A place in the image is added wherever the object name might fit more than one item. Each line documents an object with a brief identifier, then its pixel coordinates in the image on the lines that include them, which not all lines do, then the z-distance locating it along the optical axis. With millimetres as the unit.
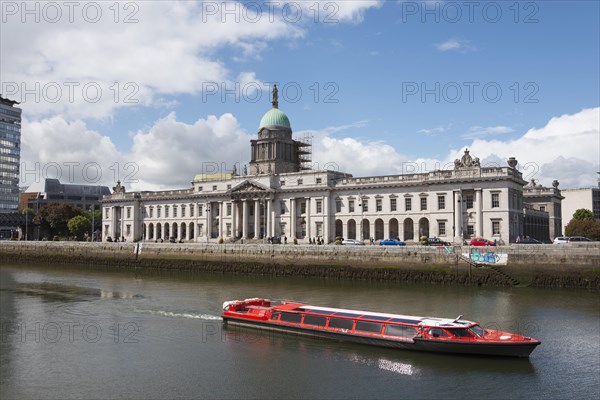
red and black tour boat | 25000
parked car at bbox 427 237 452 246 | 61481
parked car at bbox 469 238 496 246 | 55406
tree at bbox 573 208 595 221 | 98475
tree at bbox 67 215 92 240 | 109000
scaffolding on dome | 101125
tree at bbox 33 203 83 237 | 112062
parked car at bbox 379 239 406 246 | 63188
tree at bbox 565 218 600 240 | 80038
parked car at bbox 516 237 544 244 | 64887
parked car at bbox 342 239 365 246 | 64631
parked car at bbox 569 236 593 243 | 58144
